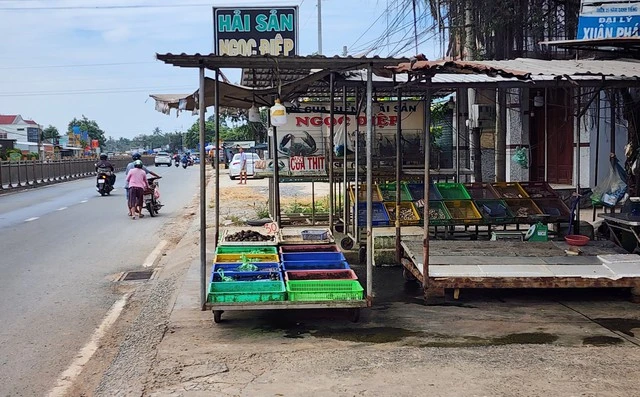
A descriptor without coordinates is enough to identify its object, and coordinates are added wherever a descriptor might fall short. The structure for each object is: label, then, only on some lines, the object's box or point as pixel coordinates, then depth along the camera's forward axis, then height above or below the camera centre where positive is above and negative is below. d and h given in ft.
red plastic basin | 25.04 -3.46
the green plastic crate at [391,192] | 31.22 -1.88
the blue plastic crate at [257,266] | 22.66 -4.01
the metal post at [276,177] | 32.42 -1.05
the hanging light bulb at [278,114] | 22.18 +1.50
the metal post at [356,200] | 29.27 -2.09
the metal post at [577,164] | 29.27 -0.52
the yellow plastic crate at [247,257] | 24.14 -3.91
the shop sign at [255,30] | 33.76 +6.91
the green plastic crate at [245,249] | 25.45 -3.80
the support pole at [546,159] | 32.04 -0.28
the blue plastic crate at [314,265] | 23.41 -4.09
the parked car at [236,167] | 106.93 -1.75
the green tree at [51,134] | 306.23 +12.64
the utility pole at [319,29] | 109.50 +22.26
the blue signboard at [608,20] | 30.92 +6.65
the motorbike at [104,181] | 76.33 -2.77
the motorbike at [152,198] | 55.52 -3.63
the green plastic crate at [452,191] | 31.04 -1.81
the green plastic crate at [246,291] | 19.85 -4.32
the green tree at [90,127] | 355.97 +17.99
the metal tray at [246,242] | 26.61 -3.65
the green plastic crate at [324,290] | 19.98 -4.34
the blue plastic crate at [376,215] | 29.32 -2.83
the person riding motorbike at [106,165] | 74.98 -0.83
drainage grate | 30.46 -5.83
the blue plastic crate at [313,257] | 24.23 -3.93
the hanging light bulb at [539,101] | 37.09 +3.14
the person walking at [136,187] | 52.90 -2.44
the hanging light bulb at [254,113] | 31.40 +2.19
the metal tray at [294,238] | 27.17 -3.70
